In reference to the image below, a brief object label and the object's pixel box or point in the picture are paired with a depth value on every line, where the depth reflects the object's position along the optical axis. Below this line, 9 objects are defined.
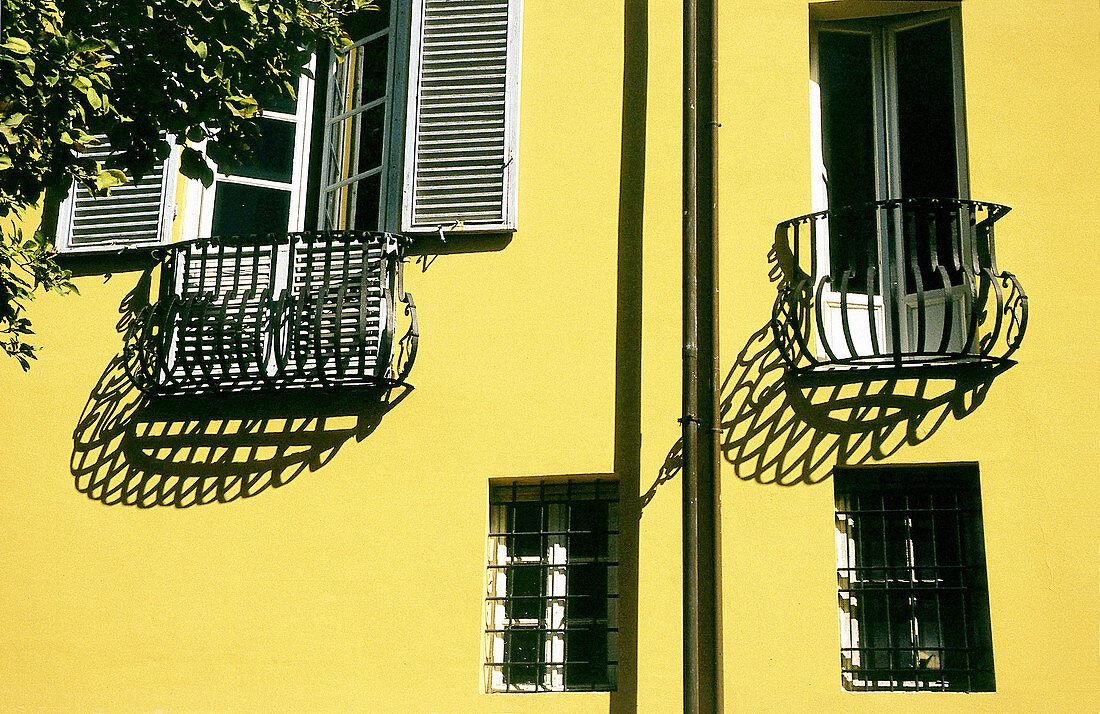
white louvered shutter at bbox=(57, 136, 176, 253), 8.76
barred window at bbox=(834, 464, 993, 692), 7.37
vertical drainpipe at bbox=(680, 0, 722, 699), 7.35
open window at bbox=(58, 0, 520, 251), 8.52
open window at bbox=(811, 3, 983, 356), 7.73
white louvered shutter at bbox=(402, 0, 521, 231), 8.44
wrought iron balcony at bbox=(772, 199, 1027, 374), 7.53
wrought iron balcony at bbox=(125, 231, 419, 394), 8.09
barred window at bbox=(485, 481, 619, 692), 7.75
